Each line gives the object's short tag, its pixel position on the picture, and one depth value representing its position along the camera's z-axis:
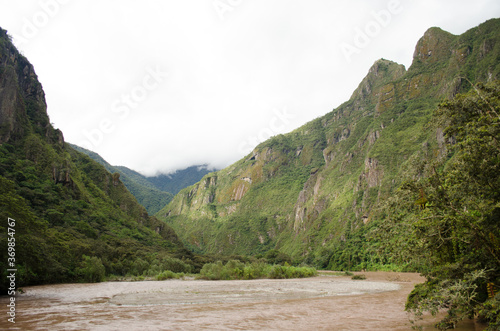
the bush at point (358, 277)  64.00
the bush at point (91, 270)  47.31
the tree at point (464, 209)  11.51
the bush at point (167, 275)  60.86
